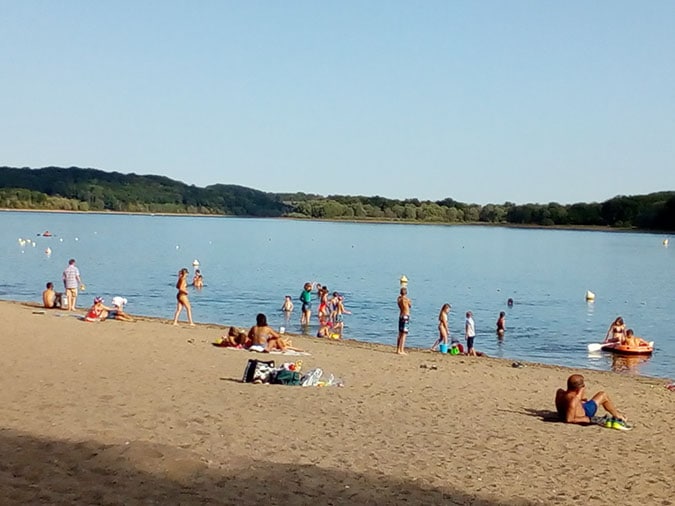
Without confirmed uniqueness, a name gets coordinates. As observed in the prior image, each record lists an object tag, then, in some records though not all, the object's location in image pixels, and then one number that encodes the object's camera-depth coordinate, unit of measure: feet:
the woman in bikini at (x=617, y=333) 82.15
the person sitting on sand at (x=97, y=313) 72.90
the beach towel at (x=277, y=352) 59.06
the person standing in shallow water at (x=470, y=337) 72.95
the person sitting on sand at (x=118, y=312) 76.18
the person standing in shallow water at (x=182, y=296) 76.13
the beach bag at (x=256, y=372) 45.16
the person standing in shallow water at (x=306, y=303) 91.50
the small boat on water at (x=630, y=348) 79.71
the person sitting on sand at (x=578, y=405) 39.04
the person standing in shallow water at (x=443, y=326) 74.01
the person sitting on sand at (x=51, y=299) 86.38
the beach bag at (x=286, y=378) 45.09
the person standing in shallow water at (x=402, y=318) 63.00
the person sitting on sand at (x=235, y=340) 60.75
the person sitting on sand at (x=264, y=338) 59.82
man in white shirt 83.51
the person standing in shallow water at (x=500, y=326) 94.17
